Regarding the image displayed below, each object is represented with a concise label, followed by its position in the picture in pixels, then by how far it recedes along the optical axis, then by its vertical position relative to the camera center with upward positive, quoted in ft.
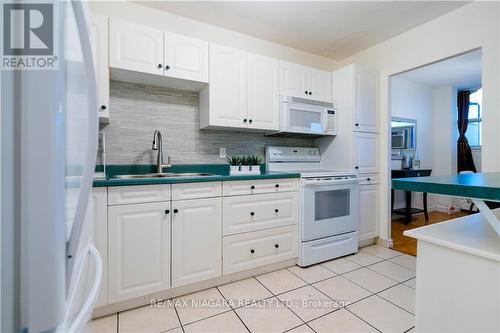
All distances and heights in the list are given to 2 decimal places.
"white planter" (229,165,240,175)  7.72 -0.17
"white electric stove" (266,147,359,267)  7.38 -1.70
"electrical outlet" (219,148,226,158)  8.40 +0.40
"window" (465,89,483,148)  14.76 +2.70
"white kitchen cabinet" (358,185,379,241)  8.89 -1.81
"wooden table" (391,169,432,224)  11.73 -0.57
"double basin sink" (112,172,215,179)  6.61 -0.34
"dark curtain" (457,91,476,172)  14.39 +1.44
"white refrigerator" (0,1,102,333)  1.26 -0.16
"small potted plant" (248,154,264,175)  8.01 -0.01
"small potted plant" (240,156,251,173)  7.86 -0.01
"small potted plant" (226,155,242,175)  7.75 +0.03
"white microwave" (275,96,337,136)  8.31 +1.74
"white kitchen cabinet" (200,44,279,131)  7.25 +2.33
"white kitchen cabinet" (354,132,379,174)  8.79 +0.43
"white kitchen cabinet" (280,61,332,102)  8.48 +3.10
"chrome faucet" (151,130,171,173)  6.90 +0.41
